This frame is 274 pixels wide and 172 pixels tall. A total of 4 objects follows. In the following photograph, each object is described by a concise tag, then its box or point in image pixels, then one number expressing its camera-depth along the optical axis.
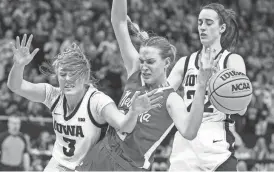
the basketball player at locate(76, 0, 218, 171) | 4.61
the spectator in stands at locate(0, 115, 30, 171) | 10.75
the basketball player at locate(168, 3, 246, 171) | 5.18
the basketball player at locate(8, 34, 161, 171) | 4.75
